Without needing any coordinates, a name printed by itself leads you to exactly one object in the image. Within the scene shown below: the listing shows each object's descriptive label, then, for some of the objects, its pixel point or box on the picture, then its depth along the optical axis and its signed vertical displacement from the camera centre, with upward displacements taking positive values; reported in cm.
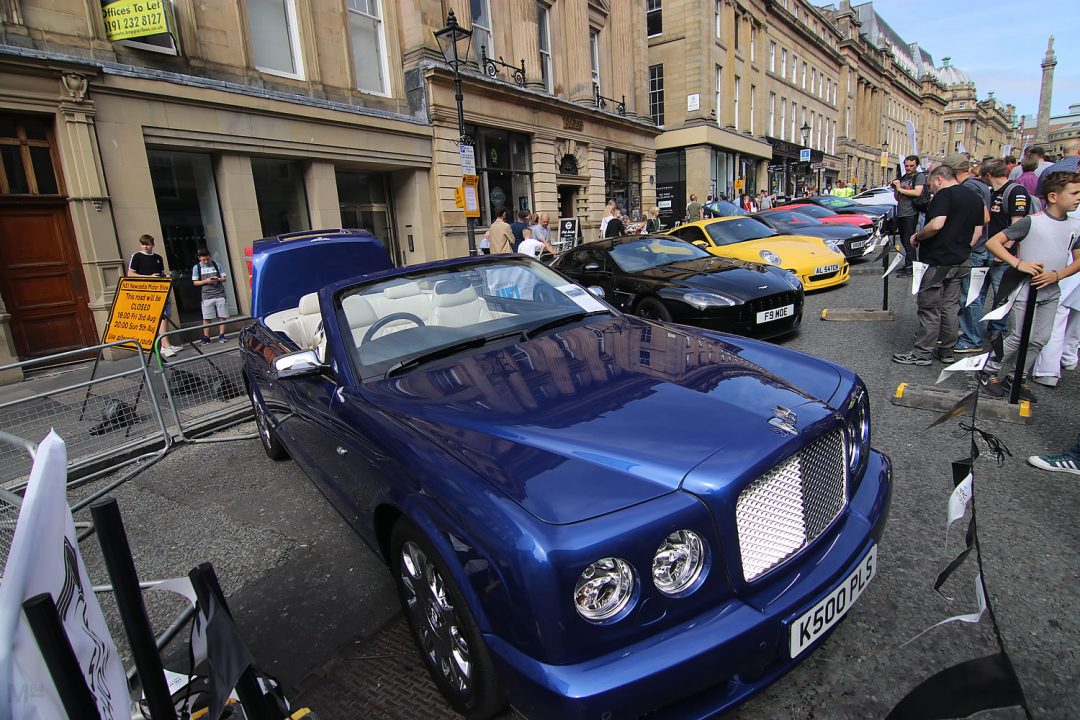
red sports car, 1378 -10
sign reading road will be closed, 575 -45
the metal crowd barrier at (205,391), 538 -129
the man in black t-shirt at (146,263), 882 +4
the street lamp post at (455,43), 1165 +427
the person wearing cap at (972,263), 558 -66
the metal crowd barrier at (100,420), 429 -122
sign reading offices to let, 927 +400
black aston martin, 608 -70
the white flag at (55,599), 81 -53
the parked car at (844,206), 1764 +22
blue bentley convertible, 148 -80
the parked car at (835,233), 1170 -41
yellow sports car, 912 -48
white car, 2067 +52
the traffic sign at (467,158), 1152 +168
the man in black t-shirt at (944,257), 510 -46
